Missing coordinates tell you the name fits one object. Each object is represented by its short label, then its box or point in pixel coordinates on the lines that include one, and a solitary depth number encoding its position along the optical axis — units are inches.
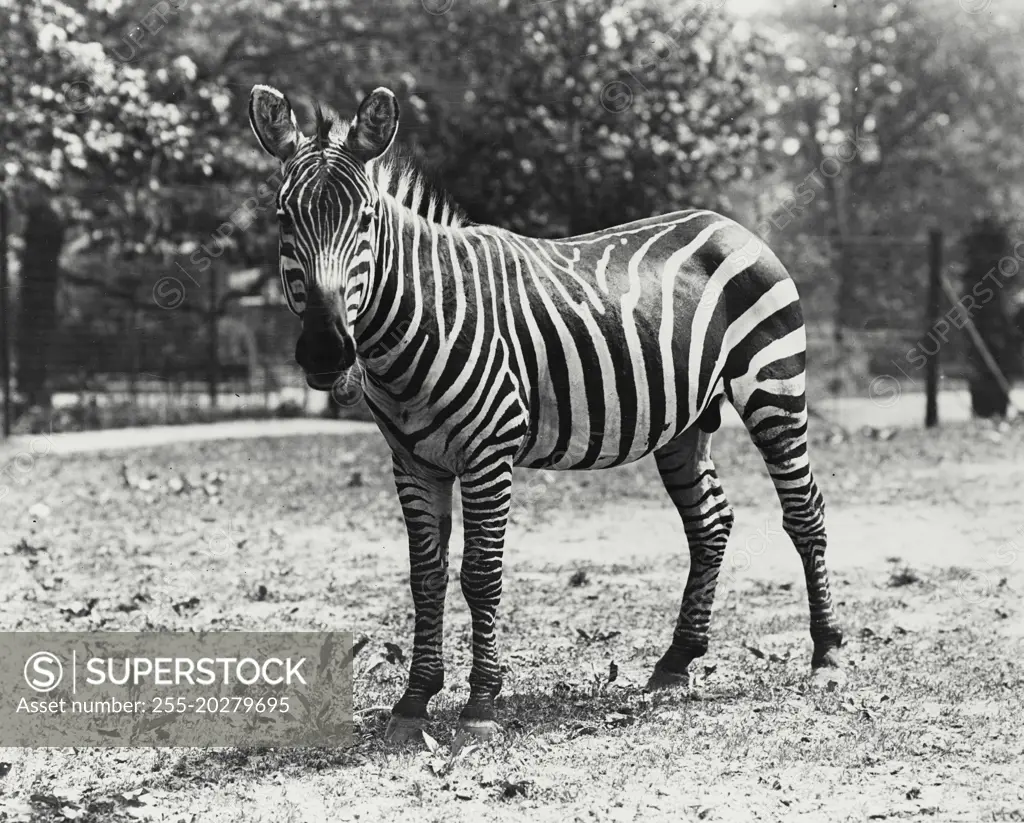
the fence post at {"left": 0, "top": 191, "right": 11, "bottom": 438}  579.8
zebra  176.9
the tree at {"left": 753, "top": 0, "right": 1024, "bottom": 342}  1691.7
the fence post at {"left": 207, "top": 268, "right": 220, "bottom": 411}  686.5
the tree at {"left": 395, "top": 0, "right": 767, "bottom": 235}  560.7
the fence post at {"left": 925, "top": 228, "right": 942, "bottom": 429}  654.5
